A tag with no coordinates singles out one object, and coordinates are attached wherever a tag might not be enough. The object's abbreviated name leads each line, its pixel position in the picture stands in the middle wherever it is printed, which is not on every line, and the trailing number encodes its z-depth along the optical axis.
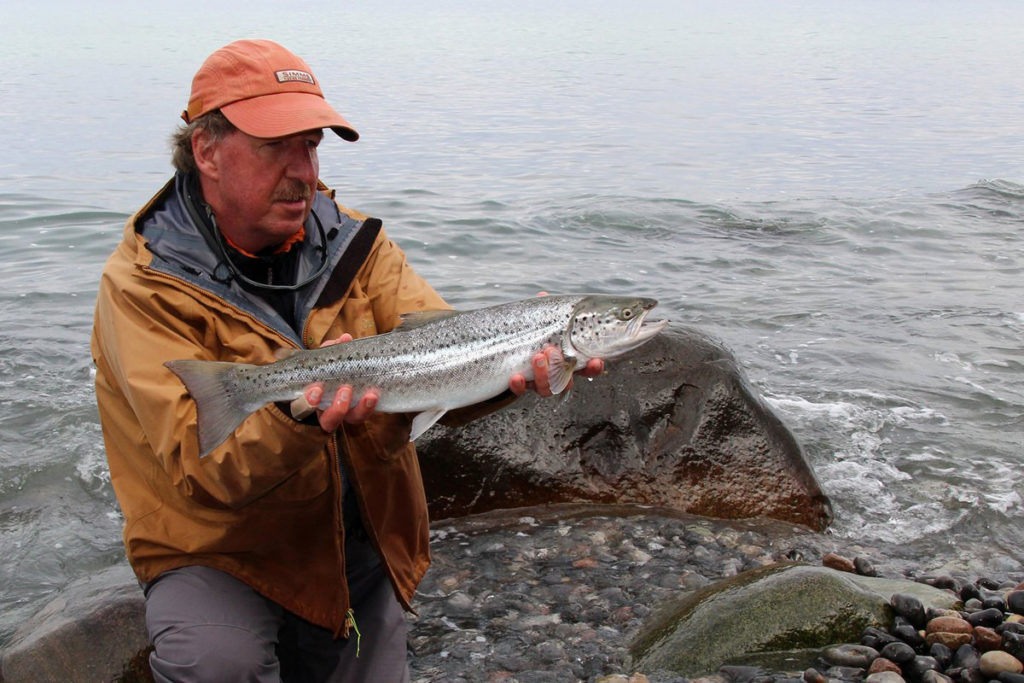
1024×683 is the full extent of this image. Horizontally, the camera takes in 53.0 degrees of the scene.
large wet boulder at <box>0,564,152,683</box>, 4.98
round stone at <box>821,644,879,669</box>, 5.03
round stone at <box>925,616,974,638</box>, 5.21
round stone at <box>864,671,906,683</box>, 4.79
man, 3.92
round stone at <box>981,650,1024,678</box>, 4.88
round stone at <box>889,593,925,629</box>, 5.31
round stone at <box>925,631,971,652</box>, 5.15
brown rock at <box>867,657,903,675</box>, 4.93
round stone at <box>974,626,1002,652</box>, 5.11
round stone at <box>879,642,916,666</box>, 4.98
